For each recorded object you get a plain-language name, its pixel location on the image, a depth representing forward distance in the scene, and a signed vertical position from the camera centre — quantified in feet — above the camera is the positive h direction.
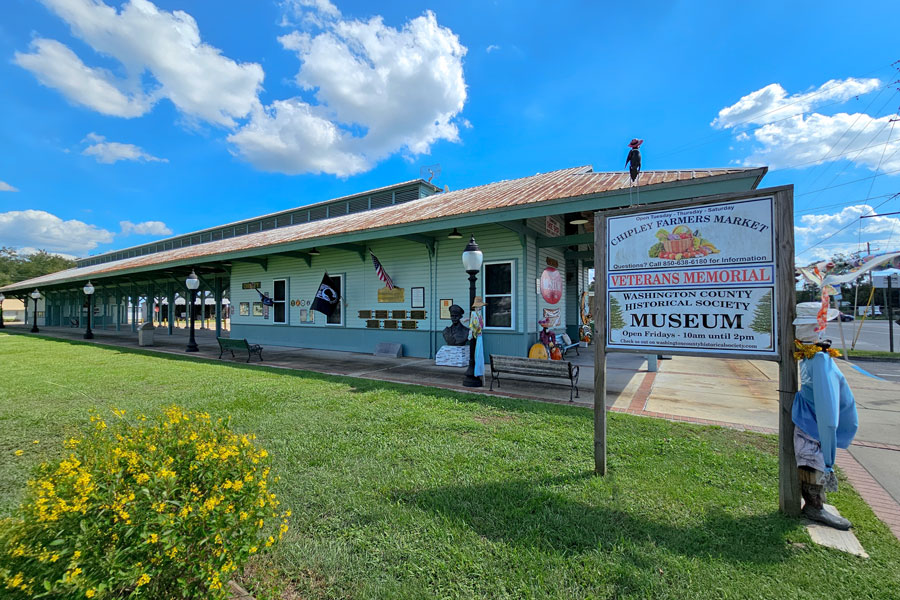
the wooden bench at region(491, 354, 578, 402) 21.08 -3.78
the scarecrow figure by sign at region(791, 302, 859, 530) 8.57 -2.67
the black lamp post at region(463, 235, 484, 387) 24.21 +2.33
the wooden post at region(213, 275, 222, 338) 57.41 +1.44
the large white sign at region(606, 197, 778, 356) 10.27 +0.64
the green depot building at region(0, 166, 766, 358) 26.37 +4.67
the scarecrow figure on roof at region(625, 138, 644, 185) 20.61 +7.73
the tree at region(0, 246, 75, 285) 197.98 +23.91
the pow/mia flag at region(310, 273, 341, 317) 42.14 +0.67
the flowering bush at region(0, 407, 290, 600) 4.78 -2.98
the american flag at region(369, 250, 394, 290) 38.19 +3.05
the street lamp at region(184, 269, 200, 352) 44.24 +2.46
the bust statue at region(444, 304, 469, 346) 32.81 -2.38
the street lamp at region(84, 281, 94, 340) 61.82 +2.40
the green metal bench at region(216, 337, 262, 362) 36.11 -3.87
